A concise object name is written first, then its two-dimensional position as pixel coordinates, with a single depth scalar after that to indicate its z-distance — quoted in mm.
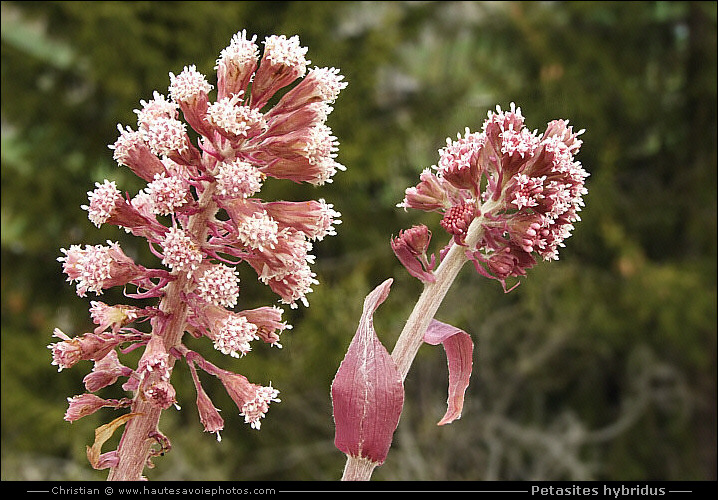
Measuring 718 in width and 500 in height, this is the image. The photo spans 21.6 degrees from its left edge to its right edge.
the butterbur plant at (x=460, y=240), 306
